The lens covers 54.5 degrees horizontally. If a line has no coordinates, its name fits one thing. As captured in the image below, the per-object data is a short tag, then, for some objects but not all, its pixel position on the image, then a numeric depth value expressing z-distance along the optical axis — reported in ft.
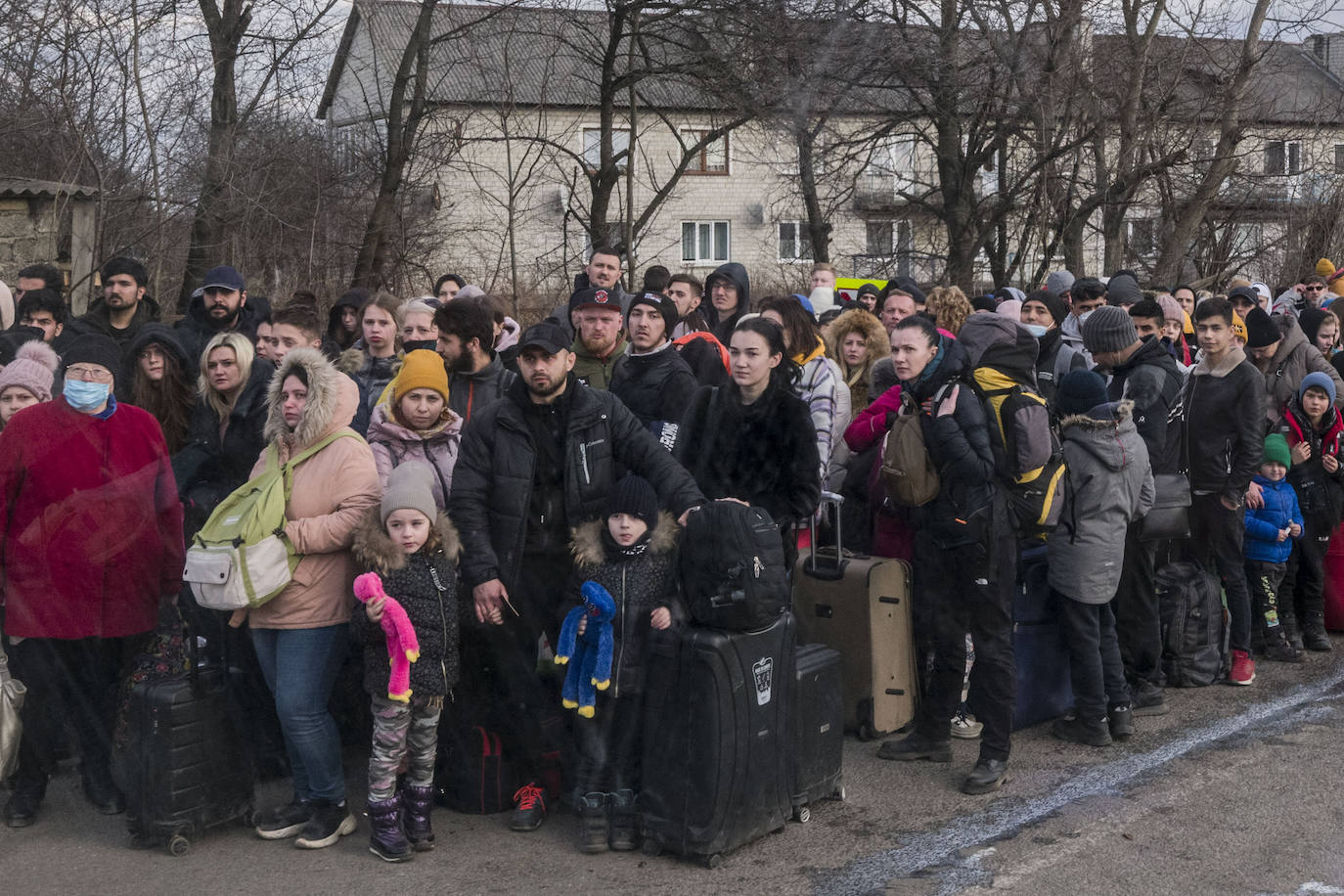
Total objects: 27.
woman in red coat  17.83
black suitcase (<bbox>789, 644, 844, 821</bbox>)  17.24
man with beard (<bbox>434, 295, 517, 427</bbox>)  19.84
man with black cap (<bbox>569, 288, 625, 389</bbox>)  21.03
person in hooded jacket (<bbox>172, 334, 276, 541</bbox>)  19.48
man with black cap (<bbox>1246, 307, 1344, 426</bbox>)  27.66
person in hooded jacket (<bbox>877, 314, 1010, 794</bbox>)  18.60
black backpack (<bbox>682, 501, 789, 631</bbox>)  16.07
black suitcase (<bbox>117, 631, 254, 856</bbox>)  16.57
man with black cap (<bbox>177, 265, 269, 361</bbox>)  23.63
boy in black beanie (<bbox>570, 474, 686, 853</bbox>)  16.62
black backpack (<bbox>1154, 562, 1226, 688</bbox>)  23.50
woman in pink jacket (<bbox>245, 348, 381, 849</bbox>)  16.71
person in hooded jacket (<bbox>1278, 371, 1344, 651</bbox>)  26.48
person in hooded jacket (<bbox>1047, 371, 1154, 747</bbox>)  20.38
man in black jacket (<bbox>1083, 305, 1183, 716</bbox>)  21.99
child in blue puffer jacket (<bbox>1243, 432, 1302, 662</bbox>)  25.38
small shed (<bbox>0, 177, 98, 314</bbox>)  38.42
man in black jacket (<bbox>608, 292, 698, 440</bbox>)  20.02
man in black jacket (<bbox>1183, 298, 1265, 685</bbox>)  24.02
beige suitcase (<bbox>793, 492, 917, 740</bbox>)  20.62
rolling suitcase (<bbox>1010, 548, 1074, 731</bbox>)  21.01
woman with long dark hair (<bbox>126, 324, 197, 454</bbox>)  20.61
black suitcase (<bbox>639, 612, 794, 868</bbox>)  15.83
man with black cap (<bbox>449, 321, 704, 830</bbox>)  17.17
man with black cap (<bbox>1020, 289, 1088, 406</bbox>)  25.41
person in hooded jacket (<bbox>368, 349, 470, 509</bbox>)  17.90
